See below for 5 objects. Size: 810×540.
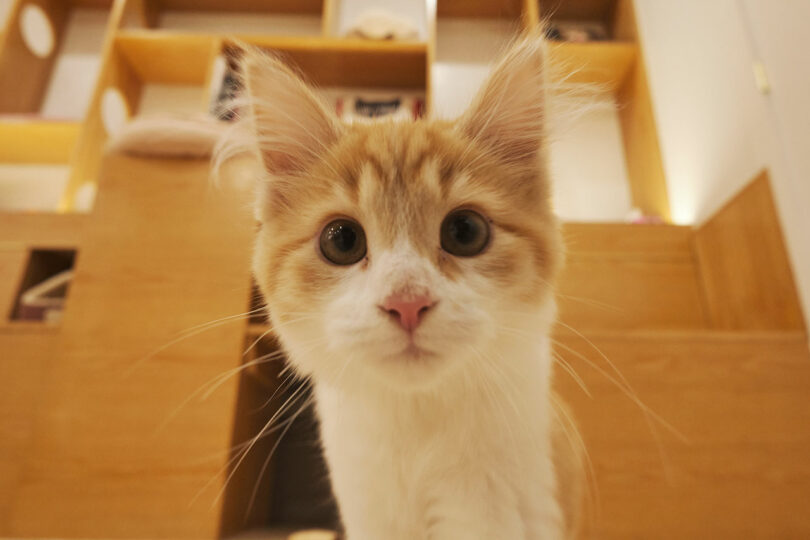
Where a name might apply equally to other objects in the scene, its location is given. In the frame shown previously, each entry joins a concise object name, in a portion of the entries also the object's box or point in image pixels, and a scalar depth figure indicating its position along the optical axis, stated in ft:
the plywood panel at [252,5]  2.00
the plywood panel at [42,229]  1.35
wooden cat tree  0.91
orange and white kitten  0.45
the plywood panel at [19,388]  1.13
